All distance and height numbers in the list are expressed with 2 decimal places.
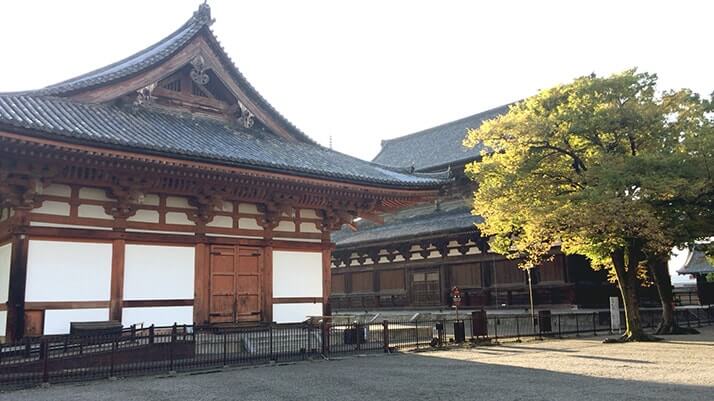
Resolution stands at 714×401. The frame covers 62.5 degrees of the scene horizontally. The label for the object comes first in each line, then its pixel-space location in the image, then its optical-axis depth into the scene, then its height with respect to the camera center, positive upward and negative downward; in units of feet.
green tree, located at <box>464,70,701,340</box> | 62.49 +13.25
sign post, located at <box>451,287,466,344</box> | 71.91 -4.87
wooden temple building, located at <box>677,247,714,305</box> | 148.00 +3.13
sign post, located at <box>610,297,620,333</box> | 79.43 -4.03
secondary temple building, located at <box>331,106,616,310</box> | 98.17 +5.34
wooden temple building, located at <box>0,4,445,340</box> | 49.08 +9.95
